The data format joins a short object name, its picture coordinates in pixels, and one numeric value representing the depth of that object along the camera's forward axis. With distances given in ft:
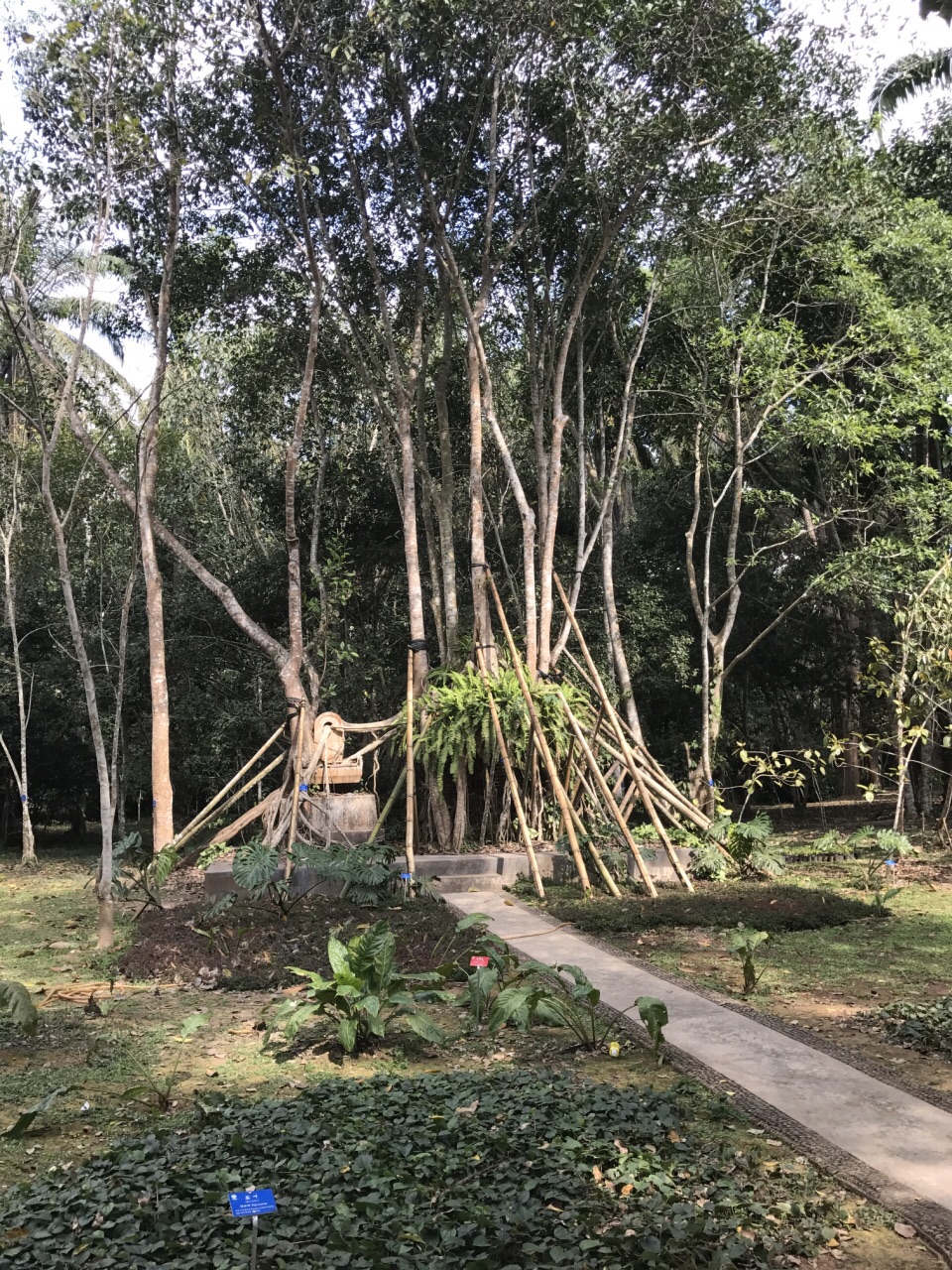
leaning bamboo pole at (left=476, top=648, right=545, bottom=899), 28.94
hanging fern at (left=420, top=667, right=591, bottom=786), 34.45
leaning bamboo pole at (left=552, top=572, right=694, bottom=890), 30.09
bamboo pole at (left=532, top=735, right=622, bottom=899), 28.60
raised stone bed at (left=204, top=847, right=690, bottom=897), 30.68
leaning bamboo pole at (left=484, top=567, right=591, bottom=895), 28.81
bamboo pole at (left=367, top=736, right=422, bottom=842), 30.86
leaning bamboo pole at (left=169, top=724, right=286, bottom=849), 36.14
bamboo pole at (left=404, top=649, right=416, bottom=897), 29.60
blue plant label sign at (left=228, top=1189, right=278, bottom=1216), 8.13
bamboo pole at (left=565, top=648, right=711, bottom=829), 33.09
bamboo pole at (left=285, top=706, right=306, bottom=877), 32.04
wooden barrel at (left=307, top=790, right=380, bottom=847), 34.35
